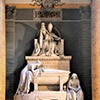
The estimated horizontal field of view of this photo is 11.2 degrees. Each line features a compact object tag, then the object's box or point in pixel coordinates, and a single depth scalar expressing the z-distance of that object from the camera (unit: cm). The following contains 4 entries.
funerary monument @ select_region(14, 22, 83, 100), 1201
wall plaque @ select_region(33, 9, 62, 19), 1316
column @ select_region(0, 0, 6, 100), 1198
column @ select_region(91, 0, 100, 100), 1182
